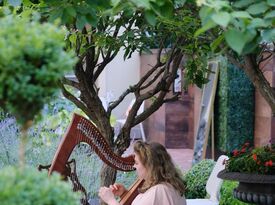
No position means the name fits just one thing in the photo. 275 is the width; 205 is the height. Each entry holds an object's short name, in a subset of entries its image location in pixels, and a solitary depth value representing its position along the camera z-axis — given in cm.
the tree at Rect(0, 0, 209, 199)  678
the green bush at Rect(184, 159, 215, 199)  1016
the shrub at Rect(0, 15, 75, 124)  229
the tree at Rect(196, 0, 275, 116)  299
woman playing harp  579
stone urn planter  566
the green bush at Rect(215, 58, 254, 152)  1372
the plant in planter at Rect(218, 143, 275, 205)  569
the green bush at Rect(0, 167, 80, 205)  231
